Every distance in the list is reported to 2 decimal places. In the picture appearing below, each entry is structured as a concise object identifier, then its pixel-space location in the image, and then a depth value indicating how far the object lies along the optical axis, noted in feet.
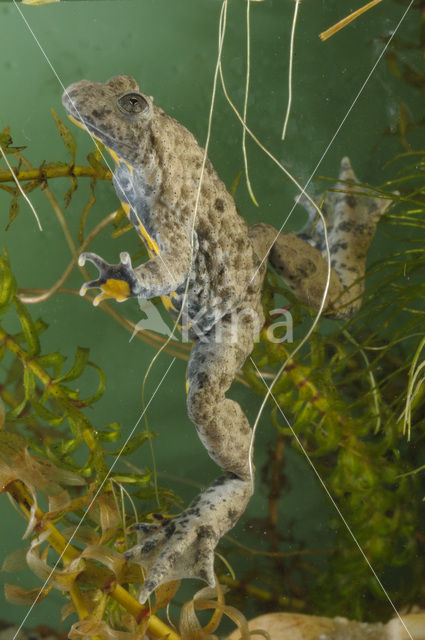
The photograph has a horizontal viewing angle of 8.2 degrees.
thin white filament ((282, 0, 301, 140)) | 1.42
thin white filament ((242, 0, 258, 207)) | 1.40
